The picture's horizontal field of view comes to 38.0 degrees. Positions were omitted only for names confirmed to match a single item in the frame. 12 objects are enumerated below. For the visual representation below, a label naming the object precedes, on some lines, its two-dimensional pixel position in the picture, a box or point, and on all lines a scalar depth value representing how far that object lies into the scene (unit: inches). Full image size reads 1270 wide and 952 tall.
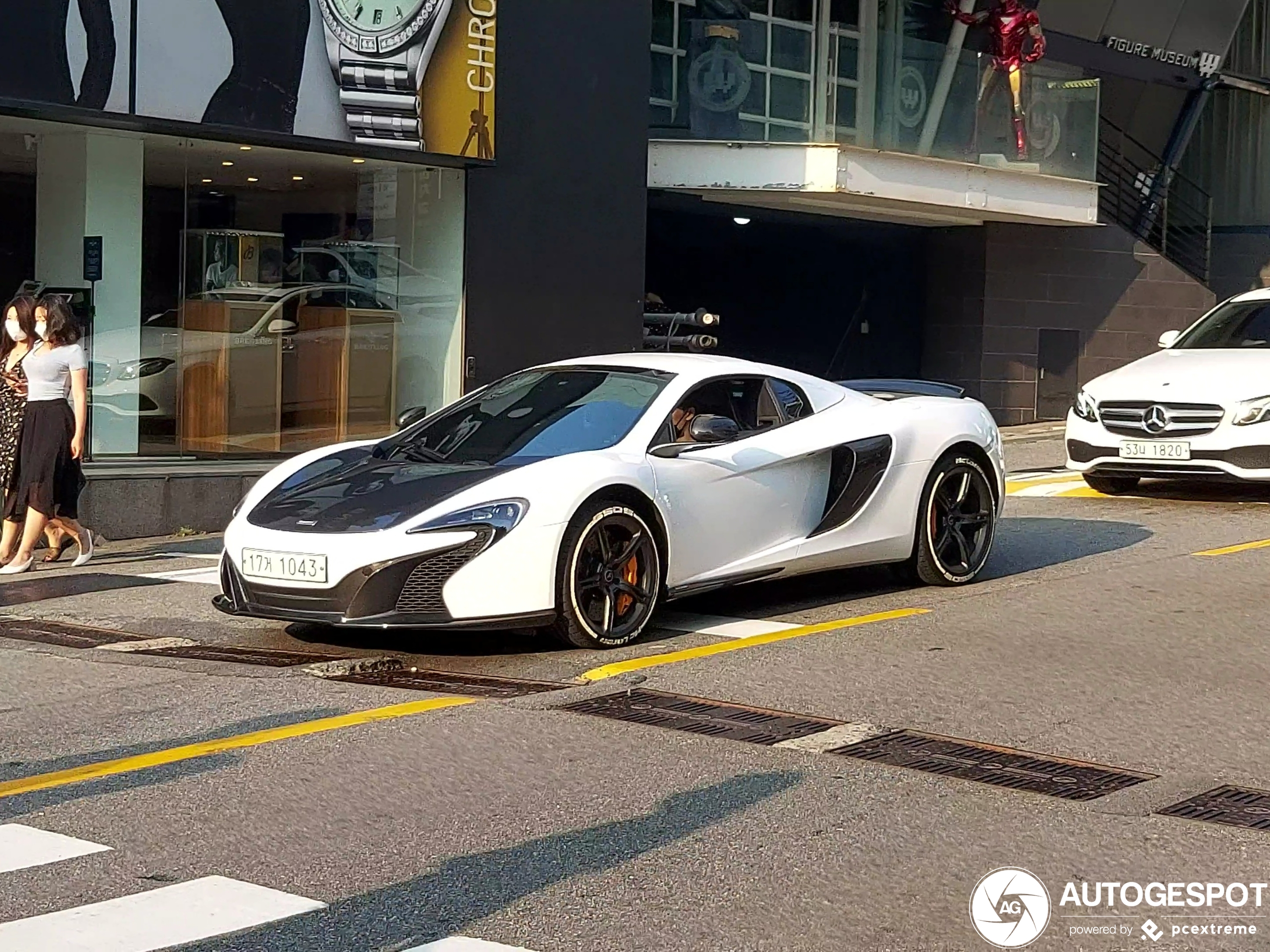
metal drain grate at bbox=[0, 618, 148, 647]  339.0
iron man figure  807.1
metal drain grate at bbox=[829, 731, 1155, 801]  233.3
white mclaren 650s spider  305.6
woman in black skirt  432.1
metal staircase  1027.9
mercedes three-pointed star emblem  526.9
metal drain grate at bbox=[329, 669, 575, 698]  289.6
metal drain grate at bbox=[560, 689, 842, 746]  261.0
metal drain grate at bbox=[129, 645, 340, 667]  315.3
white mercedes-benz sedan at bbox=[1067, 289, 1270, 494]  516.4
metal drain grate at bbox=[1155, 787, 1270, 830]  217.0
